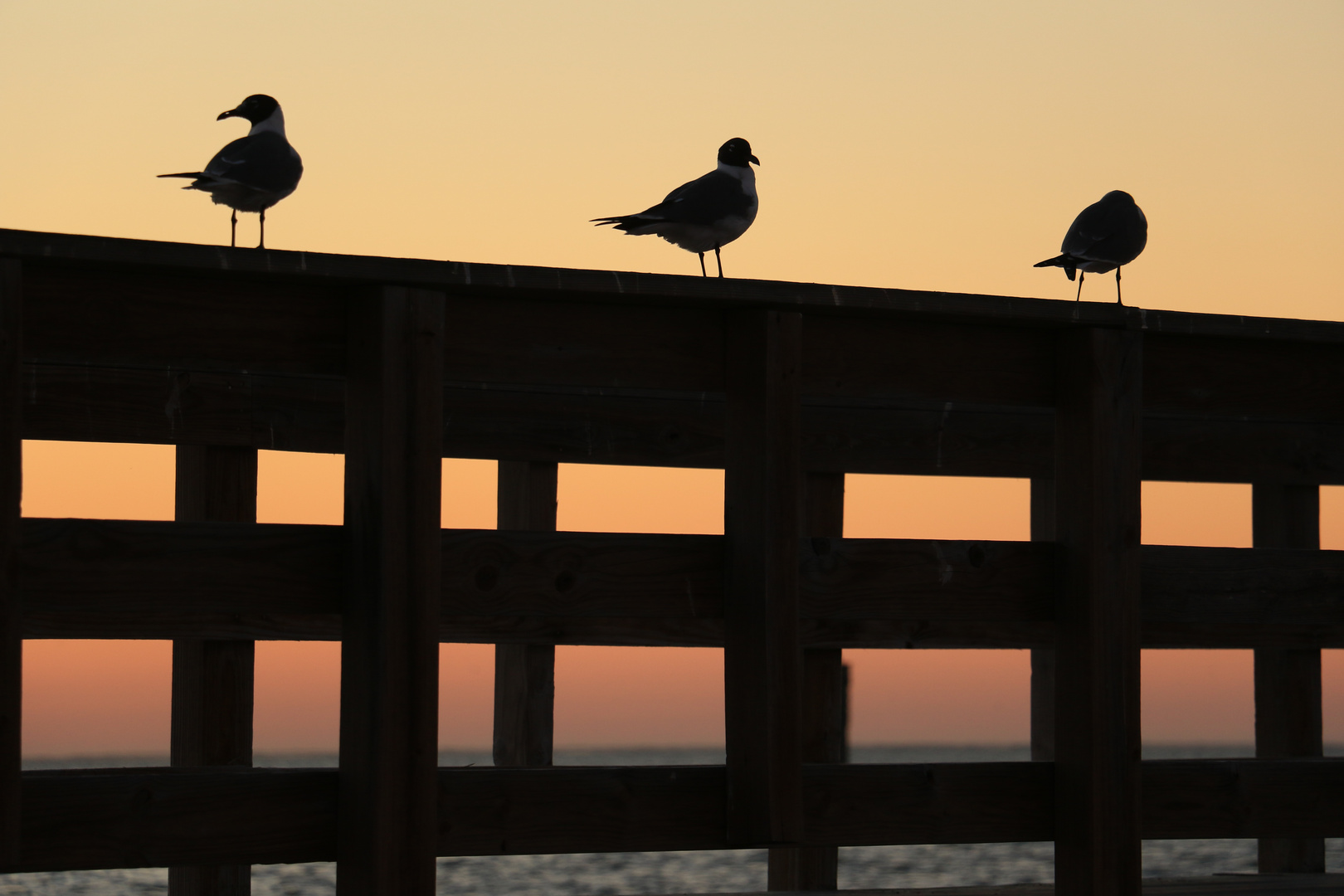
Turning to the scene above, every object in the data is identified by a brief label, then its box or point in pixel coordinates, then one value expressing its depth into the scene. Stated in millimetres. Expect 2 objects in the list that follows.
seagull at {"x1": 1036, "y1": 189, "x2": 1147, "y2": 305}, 17656
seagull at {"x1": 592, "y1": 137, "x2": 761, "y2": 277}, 14289
